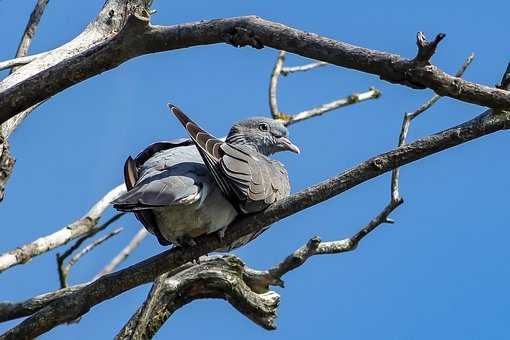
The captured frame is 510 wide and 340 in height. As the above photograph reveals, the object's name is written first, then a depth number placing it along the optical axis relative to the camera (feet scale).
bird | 32.71
